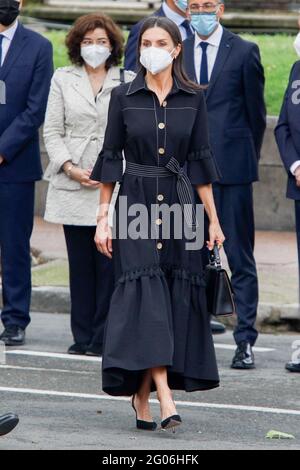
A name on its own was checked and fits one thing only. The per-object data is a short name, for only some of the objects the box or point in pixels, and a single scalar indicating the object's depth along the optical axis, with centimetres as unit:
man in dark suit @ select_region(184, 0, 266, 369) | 1859
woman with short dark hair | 1877
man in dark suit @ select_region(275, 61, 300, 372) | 1789
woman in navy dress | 1475
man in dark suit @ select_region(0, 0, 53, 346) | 1962
